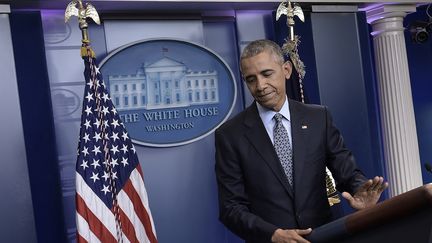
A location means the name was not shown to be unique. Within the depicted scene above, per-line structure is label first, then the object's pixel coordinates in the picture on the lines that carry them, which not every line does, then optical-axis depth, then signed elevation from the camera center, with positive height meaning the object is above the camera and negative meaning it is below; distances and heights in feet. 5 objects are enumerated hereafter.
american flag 9.99 -0.84
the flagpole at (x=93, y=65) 9.89 +1.41
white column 16.60 +0.11
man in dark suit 6.02 -0.50
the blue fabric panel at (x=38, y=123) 12.03 +0.48
